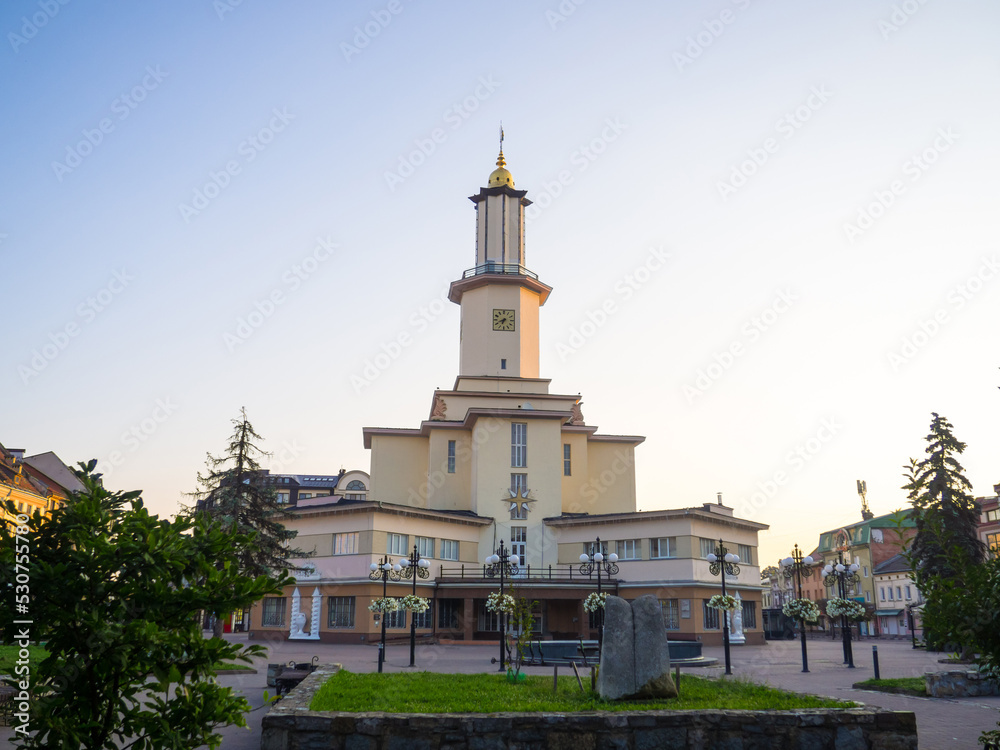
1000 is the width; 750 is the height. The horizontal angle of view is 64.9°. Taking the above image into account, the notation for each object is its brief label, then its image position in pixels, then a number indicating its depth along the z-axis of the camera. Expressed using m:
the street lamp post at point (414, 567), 26.32
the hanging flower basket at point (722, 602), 25.00
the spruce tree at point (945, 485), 33.34
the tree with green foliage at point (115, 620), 5.79
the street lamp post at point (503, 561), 23.39
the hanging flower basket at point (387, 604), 25.80
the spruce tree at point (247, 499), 30.39
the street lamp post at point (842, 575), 27.19
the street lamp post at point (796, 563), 28.32
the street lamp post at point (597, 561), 28.38
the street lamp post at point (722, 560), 27.27
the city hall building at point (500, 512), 40.12
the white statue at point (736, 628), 41.81
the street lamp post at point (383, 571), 21.86
